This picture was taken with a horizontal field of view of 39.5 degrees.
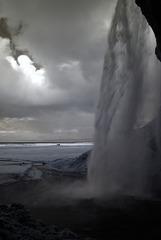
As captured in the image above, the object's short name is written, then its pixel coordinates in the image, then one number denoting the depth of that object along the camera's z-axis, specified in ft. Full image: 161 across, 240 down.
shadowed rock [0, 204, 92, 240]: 22.05
